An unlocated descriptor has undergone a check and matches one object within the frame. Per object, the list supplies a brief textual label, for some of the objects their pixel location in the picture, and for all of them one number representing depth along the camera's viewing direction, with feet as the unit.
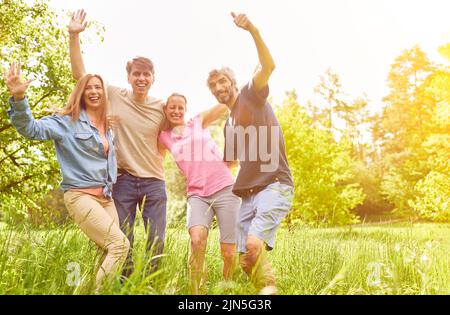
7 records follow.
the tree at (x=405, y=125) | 86.58
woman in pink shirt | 13.41
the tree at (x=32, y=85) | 37.24
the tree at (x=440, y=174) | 44.56
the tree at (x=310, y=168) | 55.11
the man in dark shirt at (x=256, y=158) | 11.42
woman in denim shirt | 10.69
